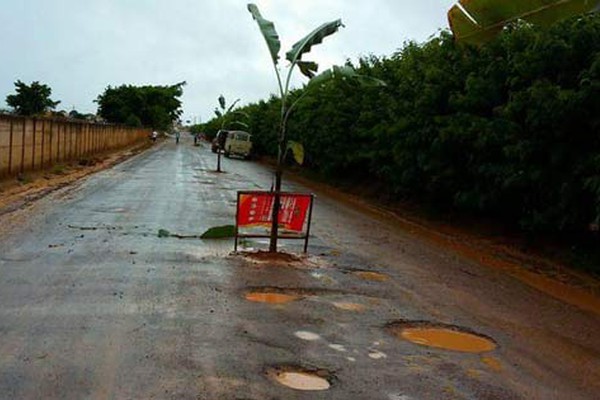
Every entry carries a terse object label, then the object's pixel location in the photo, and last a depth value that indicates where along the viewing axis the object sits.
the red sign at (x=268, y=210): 11.27
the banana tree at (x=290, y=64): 11.03
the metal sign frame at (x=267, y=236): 11.10
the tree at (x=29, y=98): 56.26
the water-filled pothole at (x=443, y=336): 6.69
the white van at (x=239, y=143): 55.97
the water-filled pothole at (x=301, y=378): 5.21
